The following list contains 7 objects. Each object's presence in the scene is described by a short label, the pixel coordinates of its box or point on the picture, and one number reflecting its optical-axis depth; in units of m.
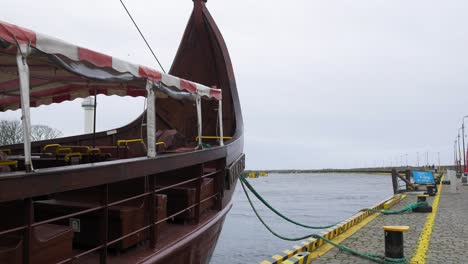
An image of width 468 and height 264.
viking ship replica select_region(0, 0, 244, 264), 3.12
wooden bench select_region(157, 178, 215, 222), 5.73
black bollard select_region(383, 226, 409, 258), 5.96
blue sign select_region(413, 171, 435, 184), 21.34
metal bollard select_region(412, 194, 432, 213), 11.90
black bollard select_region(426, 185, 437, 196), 18.63
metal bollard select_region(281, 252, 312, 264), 5.48
